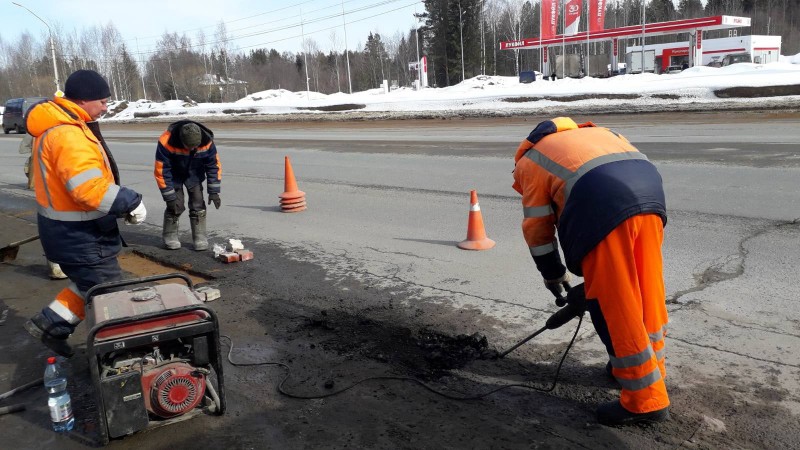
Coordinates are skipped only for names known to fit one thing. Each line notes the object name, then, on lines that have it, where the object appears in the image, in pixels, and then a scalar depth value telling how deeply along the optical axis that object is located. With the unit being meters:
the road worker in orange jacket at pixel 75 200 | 3.93
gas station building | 46.62
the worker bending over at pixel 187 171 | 7.30
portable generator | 3.29
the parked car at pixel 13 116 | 35.69
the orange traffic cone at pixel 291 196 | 9.78
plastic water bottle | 3.50
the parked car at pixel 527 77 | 50.94
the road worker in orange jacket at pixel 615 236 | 3.08
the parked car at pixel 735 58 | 50.50
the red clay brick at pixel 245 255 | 7.10
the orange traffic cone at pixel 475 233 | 7.07
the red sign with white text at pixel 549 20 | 52.32
